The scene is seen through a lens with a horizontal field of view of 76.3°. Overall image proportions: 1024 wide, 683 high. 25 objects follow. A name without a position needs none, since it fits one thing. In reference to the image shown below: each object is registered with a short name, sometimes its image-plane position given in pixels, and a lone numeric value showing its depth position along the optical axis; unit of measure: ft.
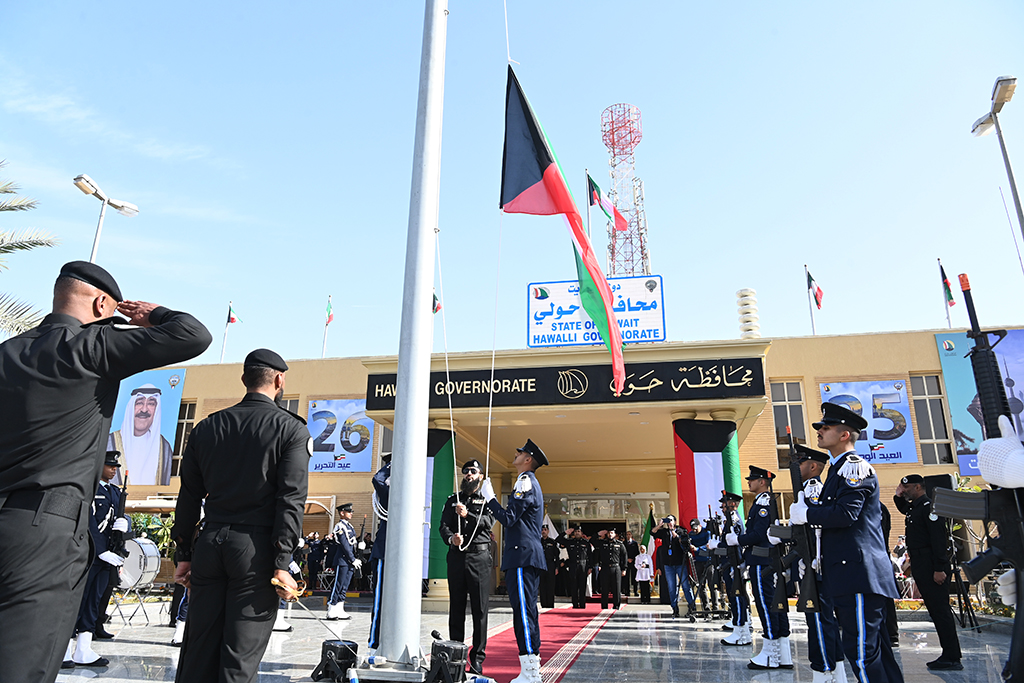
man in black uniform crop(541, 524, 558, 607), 52.95
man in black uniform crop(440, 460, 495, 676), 20.88
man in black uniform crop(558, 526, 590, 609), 52.54
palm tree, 42.14
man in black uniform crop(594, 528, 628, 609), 50.42
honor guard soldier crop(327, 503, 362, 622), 40.52
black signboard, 46.50
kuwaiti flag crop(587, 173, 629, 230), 43.39
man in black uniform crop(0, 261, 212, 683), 7.70
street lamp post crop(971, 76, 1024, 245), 37.42
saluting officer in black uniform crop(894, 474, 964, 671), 23.22
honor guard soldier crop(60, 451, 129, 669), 22.25
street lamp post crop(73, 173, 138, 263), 42.45
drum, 36.24
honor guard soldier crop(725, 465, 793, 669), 23.50
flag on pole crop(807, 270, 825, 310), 82.79
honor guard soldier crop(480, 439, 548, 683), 19.42
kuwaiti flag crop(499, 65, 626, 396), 24.25
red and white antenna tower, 100.58
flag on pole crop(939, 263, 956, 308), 73.20
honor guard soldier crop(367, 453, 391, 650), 23.78
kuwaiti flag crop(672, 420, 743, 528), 45.80
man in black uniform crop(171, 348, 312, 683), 9.95
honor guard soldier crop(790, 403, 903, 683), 14.35
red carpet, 22.76
